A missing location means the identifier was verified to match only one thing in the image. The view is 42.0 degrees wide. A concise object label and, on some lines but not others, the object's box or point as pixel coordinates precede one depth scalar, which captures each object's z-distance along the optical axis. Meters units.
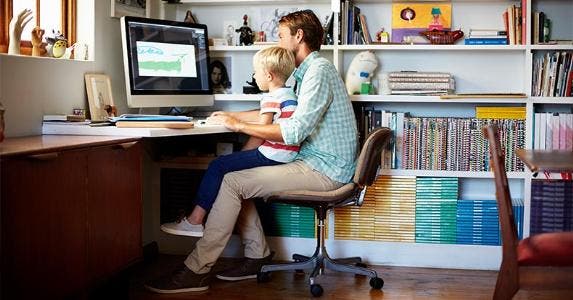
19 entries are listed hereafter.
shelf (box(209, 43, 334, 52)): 4.06
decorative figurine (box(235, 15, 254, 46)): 4.23
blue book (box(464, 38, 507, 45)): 3.97
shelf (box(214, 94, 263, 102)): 4.13
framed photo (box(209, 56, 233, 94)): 4.38
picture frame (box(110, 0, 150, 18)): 3.84
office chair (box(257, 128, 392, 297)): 3.42
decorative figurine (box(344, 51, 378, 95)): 4.10
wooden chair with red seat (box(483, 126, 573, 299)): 2.34
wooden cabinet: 2.32
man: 3.44
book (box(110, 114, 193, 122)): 3.23
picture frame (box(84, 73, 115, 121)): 3.58
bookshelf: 3.95
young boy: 3.54
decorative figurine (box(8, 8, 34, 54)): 3.15
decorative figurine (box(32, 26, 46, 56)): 3.30
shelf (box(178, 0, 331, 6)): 4.21
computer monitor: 3.70
